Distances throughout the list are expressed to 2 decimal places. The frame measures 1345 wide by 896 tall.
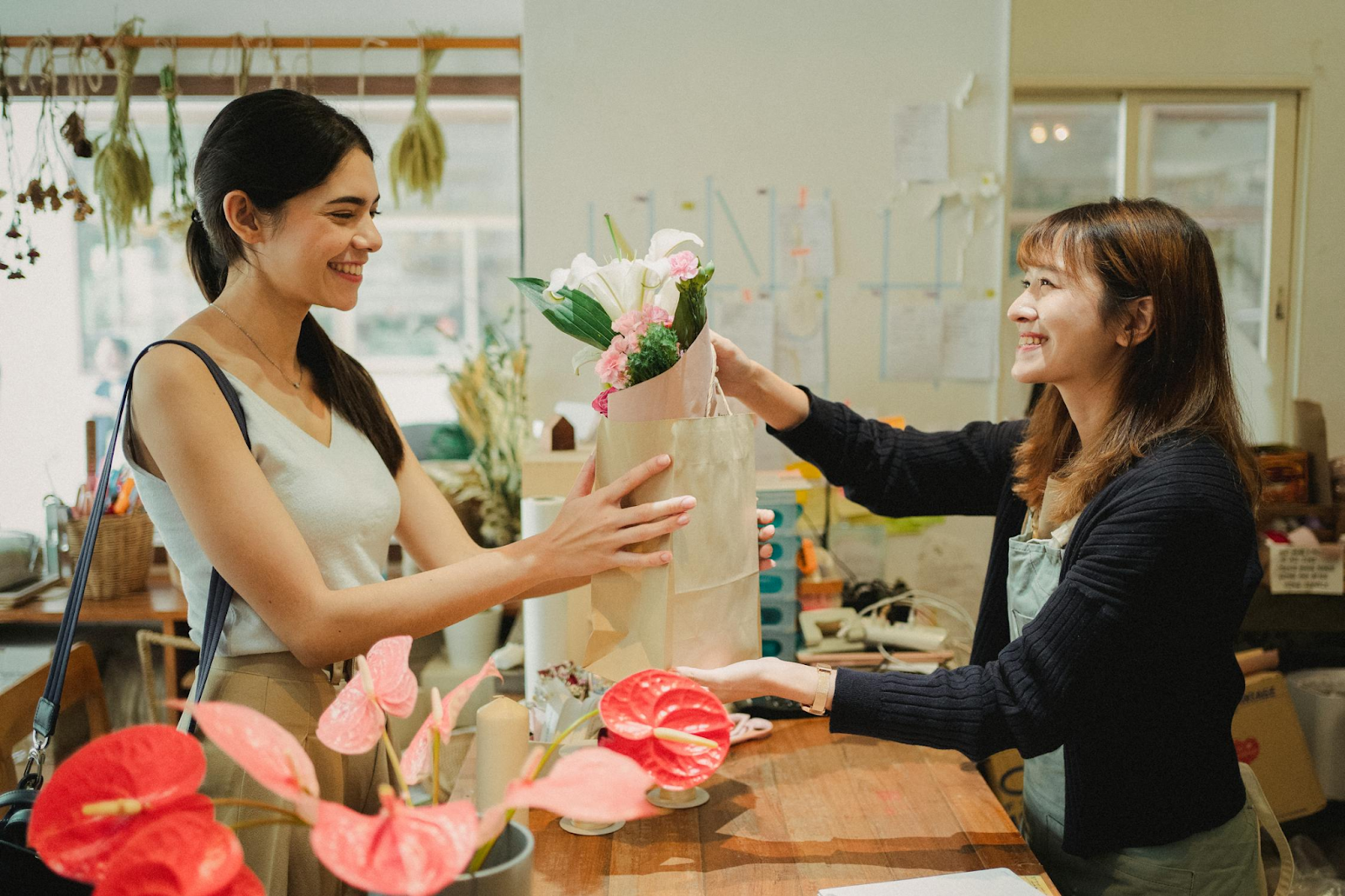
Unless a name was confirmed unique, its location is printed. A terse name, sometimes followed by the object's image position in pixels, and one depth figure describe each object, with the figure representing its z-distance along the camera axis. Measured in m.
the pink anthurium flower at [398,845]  0.57
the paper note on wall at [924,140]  2.90
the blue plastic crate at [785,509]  2.29
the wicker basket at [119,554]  3.03
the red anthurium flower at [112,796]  0.62
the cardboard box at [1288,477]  3.07
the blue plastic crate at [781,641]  2.19
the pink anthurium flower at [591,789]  0.62
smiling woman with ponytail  1.15
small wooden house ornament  2.54
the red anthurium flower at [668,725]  0.82
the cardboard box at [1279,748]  2.83
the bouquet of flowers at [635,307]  1.19
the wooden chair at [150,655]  2.86
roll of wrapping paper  1.98
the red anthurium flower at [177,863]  0.59
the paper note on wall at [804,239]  2.94
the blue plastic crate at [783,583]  2.22
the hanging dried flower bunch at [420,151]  3.23
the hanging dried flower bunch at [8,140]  2.93
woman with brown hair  1.26
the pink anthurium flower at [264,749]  0.62
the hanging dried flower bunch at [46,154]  3.02
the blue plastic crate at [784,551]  2.23
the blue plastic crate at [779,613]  2.21
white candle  1.19
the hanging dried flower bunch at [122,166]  3.12
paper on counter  1.19
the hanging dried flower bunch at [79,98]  3.00
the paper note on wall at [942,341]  2.98
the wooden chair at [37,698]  2.17
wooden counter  1.25
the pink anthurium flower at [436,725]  0.77
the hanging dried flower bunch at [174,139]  3.16
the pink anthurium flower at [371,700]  0.75
